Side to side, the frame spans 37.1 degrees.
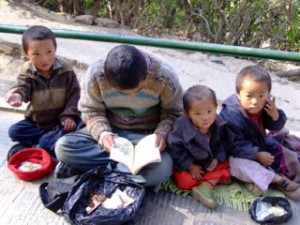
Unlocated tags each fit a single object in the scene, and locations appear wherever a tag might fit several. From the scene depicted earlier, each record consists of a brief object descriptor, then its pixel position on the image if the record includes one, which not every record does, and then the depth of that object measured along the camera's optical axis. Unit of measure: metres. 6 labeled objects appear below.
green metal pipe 2.61
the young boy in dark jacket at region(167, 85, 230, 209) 2.38
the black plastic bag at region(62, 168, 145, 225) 2.15
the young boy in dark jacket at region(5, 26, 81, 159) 2.58
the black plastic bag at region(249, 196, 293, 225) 2.28
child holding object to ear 2.40
